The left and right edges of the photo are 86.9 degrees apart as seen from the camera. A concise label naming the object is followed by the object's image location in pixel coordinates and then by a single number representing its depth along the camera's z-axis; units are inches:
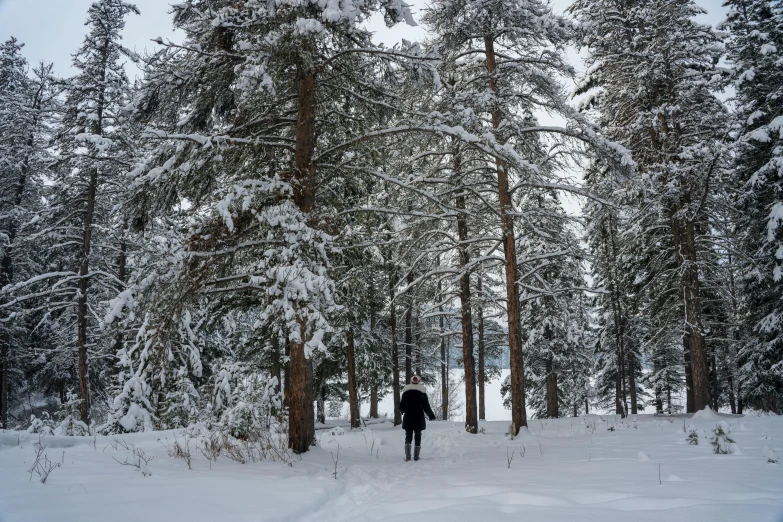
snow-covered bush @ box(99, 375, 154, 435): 444.9
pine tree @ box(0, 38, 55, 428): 757.9
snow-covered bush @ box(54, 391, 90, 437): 380.2
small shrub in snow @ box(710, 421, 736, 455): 232.4
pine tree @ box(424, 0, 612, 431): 435.5
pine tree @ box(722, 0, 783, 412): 549.0
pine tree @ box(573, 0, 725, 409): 551.2
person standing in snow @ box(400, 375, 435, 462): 362.0
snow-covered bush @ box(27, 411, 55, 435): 328.2
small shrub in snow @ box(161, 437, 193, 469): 257.6
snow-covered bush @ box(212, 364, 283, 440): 320.2
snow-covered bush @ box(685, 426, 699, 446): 287.7
